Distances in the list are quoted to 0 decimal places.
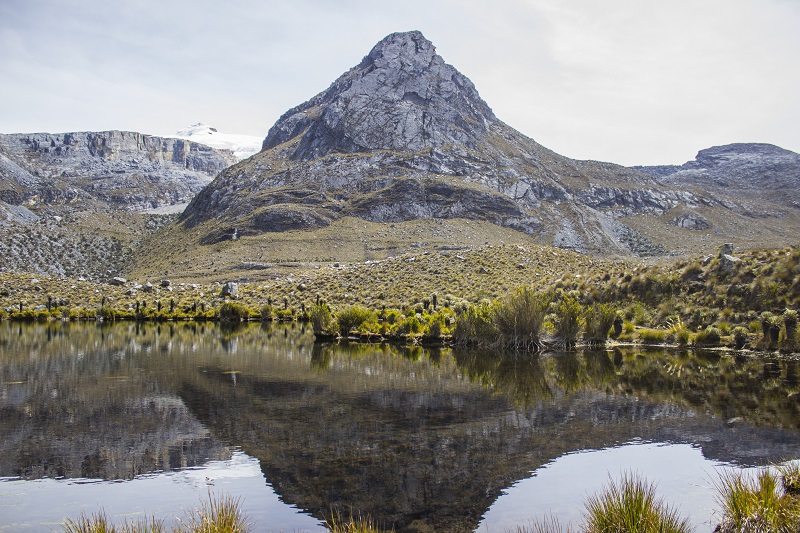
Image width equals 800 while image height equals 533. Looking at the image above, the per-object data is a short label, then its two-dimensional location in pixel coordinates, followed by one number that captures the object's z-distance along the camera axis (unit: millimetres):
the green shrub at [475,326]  29484
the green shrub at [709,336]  26500
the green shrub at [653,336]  28625
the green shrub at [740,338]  24891
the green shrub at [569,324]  28562
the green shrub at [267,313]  53750
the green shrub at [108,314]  57300
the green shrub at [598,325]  29094
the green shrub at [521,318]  27750
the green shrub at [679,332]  27277
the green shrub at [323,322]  35888
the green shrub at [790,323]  23609
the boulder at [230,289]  68312
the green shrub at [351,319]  35625
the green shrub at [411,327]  34031
